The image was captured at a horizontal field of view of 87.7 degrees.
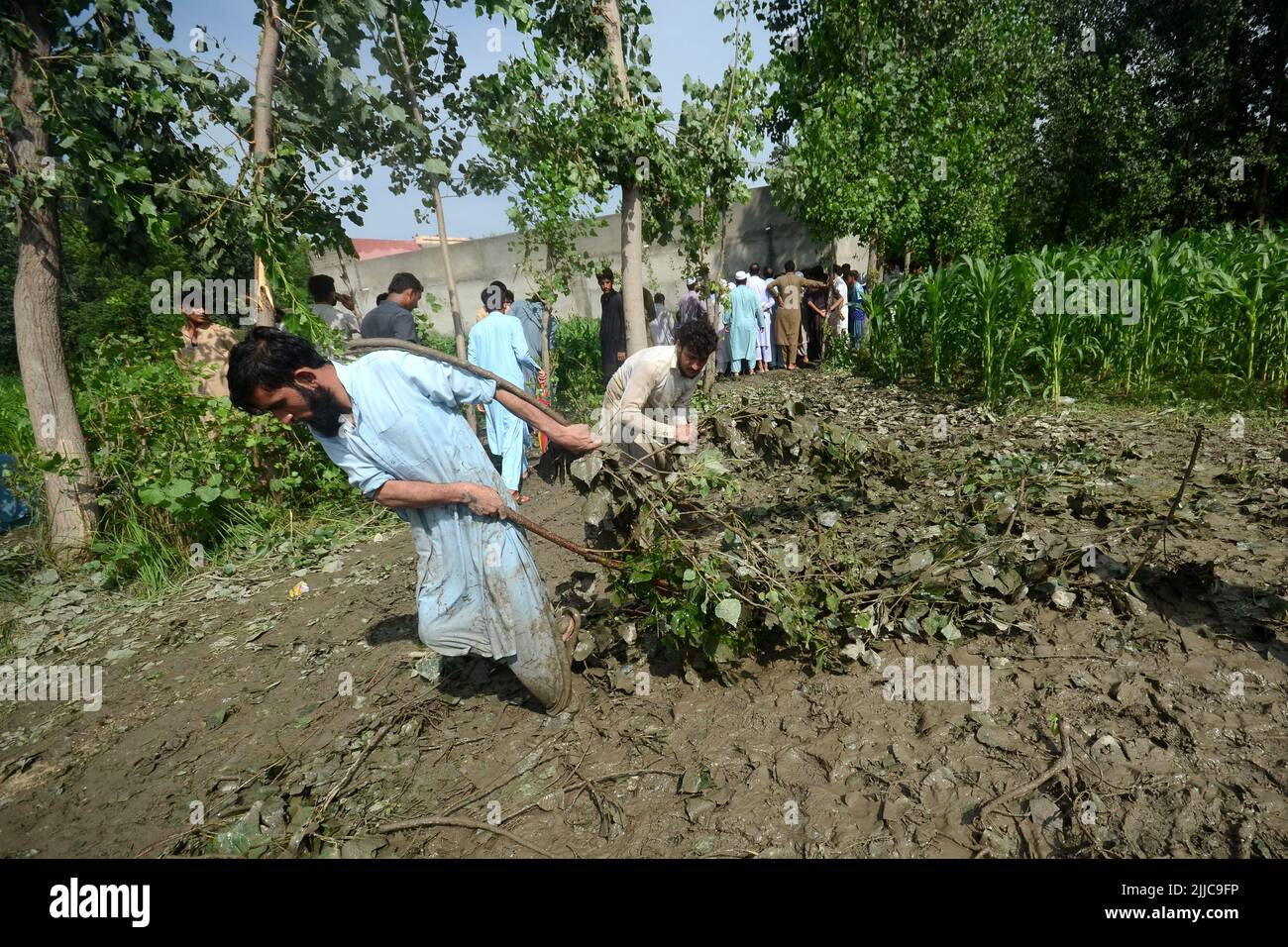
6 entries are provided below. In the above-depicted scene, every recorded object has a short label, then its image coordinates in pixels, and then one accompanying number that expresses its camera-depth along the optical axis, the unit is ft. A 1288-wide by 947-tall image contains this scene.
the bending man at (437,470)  7.82
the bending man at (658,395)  12.16
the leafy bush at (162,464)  16.74
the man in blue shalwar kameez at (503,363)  20.72
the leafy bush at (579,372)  31.37
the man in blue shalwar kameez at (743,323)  37.29
